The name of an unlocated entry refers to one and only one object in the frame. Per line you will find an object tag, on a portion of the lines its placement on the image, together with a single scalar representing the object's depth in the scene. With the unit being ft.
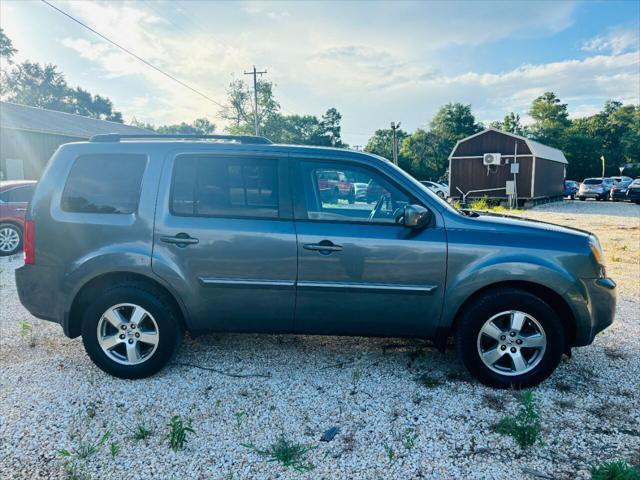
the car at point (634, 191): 79.92
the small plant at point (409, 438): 8.65
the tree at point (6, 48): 152.05
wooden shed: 80.89
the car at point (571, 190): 106.55
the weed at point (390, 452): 8.26
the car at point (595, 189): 95.50
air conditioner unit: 82.33
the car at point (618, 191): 90.22
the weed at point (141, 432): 8.84
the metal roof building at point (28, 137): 65.95
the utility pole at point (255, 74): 125.31
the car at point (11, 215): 28.07
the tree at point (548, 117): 180.04
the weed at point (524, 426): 8.69
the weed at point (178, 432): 8.54
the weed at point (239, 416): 9.36
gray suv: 10.59
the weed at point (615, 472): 7.39
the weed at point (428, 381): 11.05
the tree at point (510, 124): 236.47
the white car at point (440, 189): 95.18
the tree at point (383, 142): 238.48
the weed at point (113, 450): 8.28
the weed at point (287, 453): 8.07
